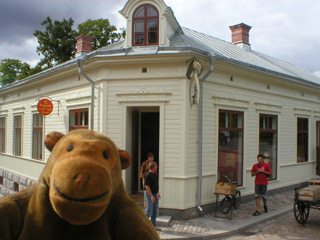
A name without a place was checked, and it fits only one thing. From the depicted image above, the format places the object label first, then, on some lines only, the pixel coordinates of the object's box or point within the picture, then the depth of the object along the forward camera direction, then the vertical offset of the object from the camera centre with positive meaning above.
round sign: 10.11 +0.54
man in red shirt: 8.54 -1.46
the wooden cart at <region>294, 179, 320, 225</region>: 7.23 -1.71
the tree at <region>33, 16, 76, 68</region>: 26.78 +7.06
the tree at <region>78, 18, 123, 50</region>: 25.83 +7.93
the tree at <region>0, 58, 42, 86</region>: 36.88 +6.38
